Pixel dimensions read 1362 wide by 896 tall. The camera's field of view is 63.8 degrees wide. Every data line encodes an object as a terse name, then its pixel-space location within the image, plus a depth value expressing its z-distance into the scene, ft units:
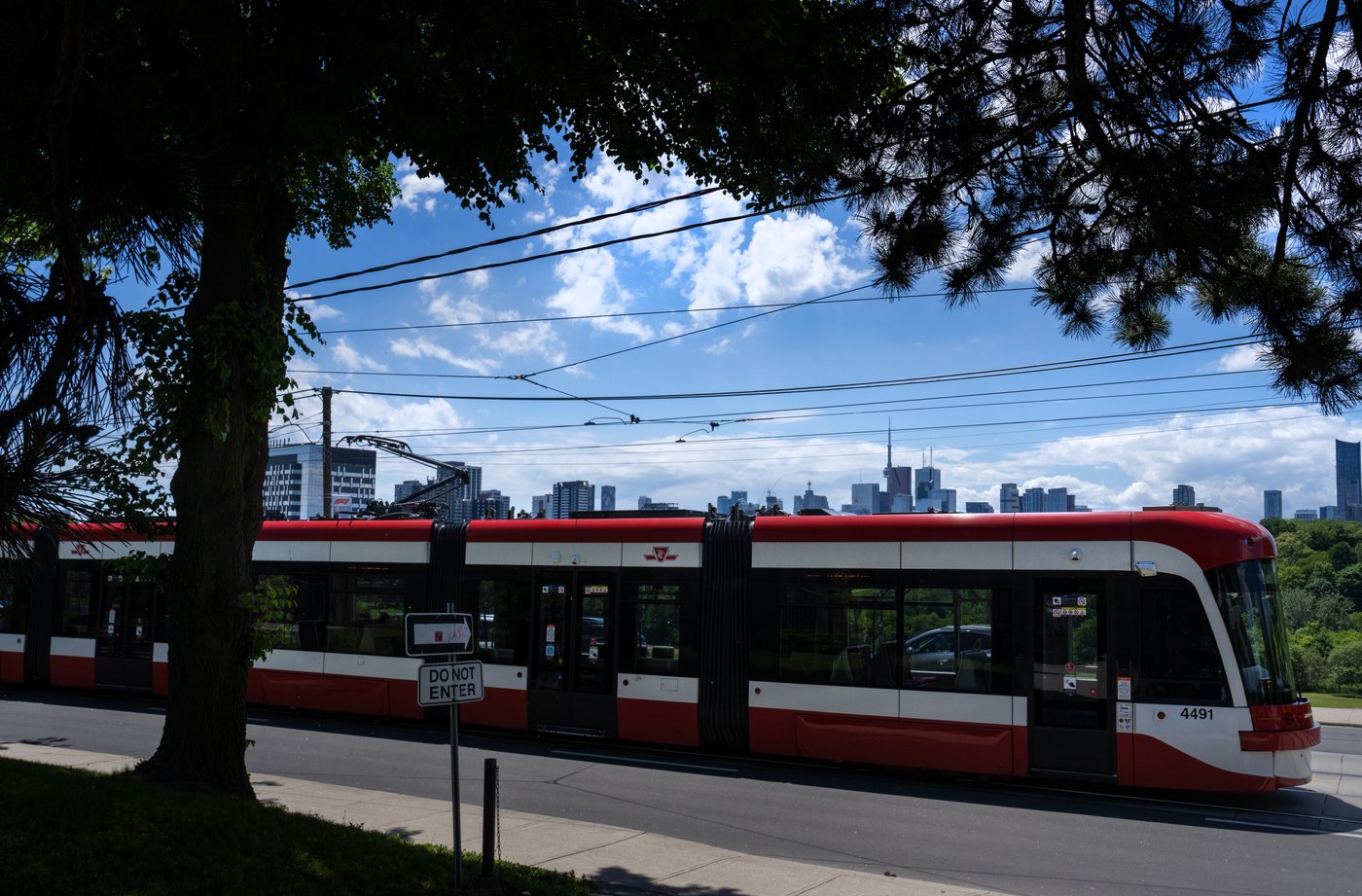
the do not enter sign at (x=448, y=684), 25.66
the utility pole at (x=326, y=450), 110.93
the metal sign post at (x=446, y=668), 25.57
